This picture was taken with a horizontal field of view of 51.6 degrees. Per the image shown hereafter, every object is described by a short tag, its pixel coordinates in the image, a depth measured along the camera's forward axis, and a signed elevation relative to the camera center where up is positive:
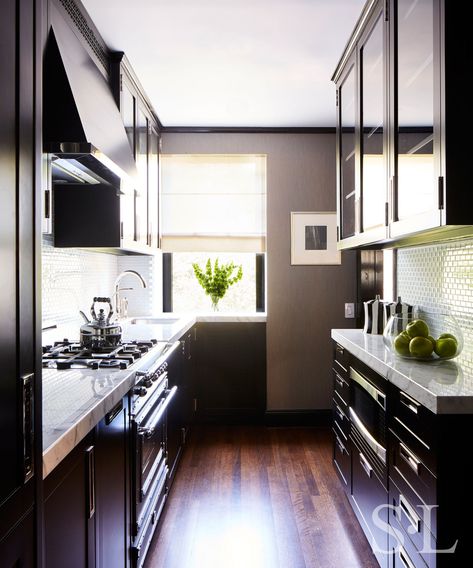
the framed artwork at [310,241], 4.28 +0.36
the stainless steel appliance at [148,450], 1.93 -0.76
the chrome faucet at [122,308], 3.78 -0.20
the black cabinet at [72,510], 1.12 -0.58
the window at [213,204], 4.34 +0.70
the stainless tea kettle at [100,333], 2.28 -0.24
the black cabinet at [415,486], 1.45 -0.70
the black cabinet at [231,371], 4.22 -0.77
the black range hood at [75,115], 1.86 +0.68
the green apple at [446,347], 1.98 -0.27
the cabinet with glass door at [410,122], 1.57 +0.63
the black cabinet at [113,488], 1.48 -0.68
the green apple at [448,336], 1.99 -0.22
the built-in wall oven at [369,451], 2.00 -0.77
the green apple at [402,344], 2.04 -0.26
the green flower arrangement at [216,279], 4.44 +0.03
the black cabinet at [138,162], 2.82 +0.86
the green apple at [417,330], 2.06 -0.20
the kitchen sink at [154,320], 3.98 -0.31
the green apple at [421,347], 1.98 -0.27
